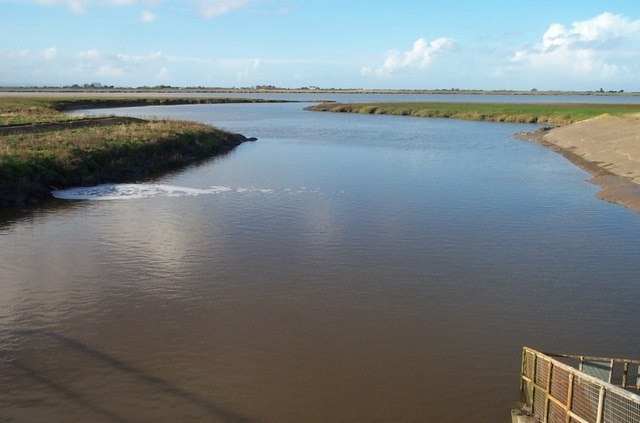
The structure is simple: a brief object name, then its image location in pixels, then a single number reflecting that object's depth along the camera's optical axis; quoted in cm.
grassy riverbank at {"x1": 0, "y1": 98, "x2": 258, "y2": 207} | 2661
